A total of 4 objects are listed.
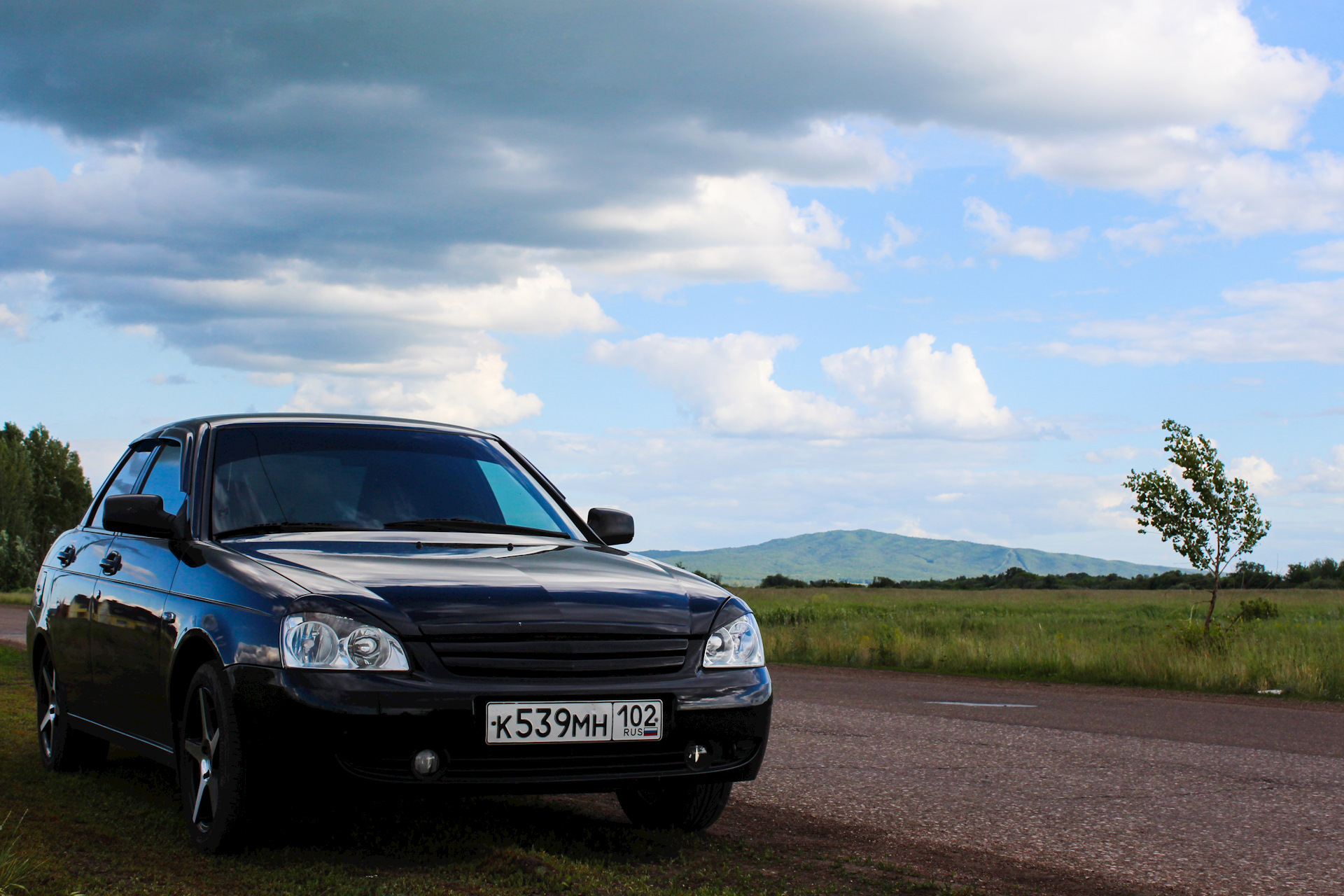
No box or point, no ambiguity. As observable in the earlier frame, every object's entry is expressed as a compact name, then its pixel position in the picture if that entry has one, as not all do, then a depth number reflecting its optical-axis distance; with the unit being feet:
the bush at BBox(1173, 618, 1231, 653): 63.16
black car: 14.28
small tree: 74.84
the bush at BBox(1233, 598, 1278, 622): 117.60
